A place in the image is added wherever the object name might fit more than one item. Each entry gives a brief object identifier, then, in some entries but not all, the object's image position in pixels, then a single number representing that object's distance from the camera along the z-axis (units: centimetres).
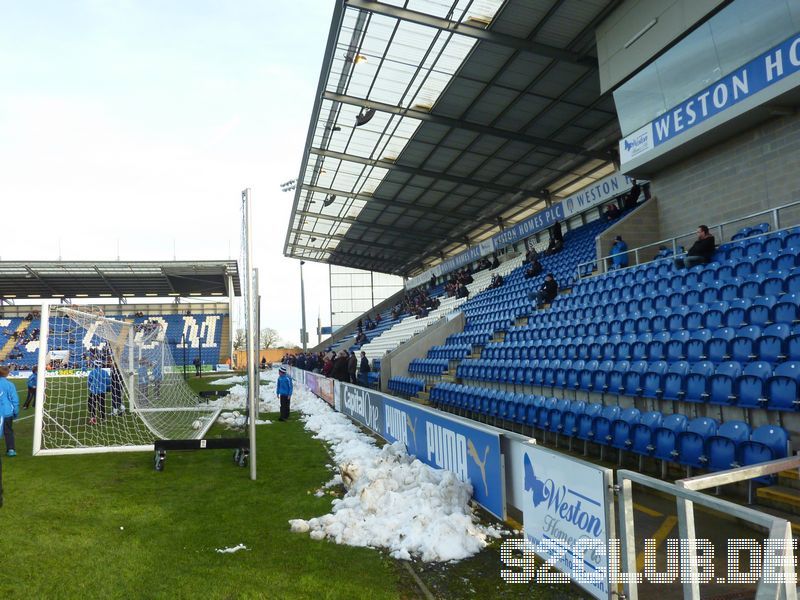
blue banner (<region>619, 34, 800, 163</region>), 940
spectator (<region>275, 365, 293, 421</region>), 1405
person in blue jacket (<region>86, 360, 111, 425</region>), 1246
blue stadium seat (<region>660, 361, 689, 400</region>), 685
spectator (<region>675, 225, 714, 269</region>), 991
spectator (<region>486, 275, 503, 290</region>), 2043
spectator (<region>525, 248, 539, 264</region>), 1884
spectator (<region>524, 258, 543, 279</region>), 1777
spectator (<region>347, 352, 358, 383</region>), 1792
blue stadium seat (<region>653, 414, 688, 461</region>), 593
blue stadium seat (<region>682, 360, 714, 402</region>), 650
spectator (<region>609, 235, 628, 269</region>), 1329
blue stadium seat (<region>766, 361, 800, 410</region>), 545
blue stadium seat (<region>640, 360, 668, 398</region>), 721
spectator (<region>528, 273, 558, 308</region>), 1423
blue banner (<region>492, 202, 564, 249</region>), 2123
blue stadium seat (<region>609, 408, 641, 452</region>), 664
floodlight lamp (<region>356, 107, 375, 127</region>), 1781
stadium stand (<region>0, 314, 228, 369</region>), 4278
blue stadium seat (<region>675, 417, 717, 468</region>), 554
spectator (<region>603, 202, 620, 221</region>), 1670
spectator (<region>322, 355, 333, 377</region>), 2005
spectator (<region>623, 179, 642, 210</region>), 1622
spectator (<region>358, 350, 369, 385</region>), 2015
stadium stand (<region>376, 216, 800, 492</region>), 577
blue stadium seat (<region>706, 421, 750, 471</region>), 518
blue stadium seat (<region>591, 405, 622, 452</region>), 700
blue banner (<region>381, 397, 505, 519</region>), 501
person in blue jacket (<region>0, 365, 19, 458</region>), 768
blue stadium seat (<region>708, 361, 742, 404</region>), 617
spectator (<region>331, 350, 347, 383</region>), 1716
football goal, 1062
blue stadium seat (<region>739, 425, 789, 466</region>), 488
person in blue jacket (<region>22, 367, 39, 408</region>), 1737
